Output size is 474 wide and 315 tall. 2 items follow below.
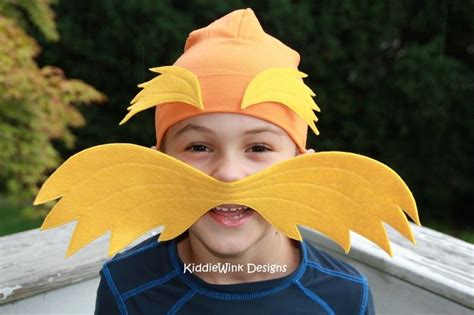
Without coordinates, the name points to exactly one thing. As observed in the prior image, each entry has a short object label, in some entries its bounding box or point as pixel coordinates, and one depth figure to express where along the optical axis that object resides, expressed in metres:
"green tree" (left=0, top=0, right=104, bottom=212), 2.50
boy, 0.92
